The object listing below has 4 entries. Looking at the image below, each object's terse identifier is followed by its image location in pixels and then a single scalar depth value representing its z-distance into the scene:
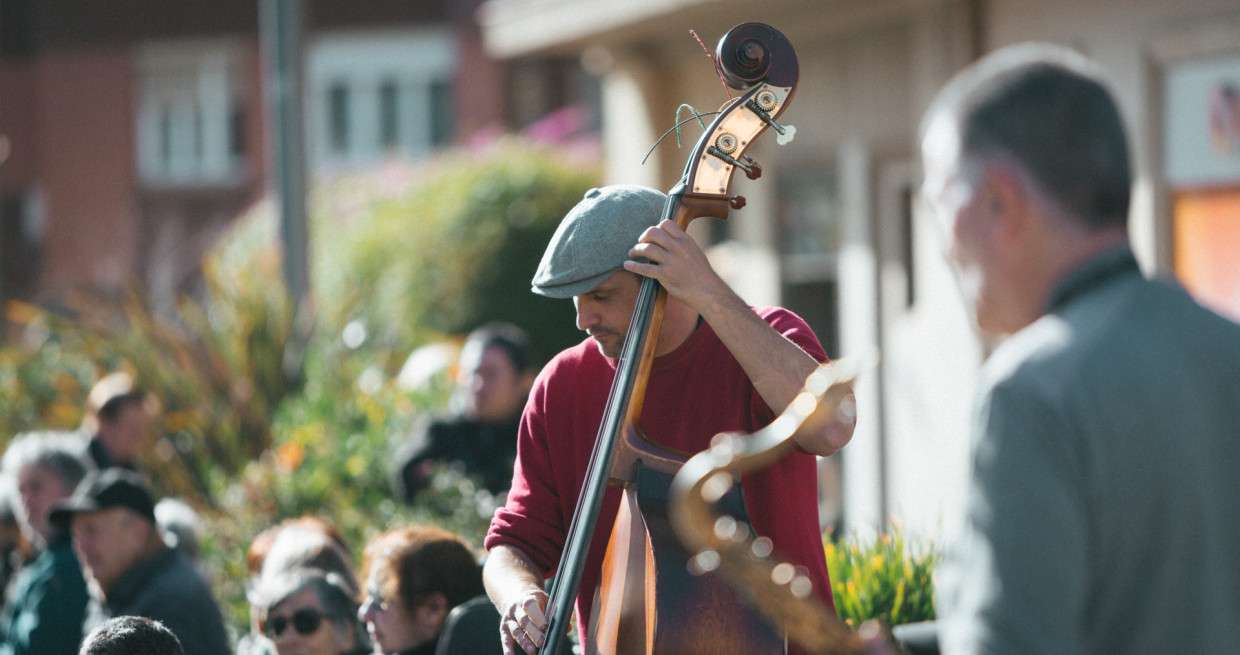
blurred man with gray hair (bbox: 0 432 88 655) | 9.33
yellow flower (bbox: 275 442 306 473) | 13.51
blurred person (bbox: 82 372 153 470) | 13.61
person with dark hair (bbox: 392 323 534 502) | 12.05
